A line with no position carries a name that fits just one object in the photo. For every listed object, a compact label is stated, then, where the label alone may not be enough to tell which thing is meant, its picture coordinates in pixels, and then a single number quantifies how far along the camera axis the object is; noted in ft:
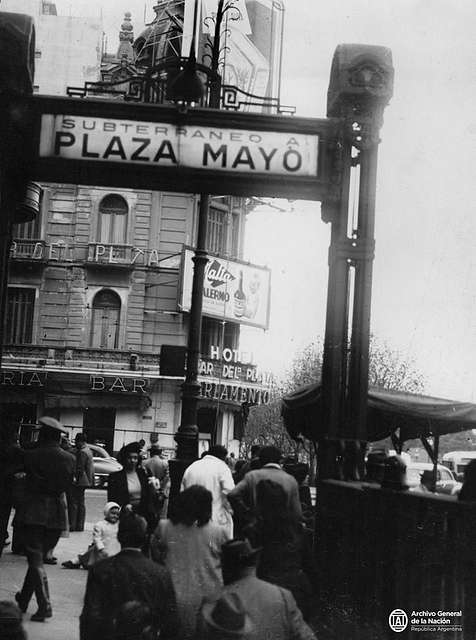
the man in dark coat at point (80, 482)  51.22
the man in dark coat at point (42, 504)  26.86
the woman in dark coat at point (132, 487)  33.76
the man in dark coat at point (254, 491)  24.94
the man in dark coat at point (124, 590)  15.51
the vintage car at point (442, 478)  90.58
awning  43.34
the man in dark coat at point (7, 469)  29.86
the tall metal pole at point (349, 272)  23.65
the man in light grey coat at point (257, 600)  13.84
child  31.83
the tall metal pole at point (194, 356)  38.75
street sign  24.85
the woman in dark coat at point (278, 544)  20.84
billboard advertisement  131.34
